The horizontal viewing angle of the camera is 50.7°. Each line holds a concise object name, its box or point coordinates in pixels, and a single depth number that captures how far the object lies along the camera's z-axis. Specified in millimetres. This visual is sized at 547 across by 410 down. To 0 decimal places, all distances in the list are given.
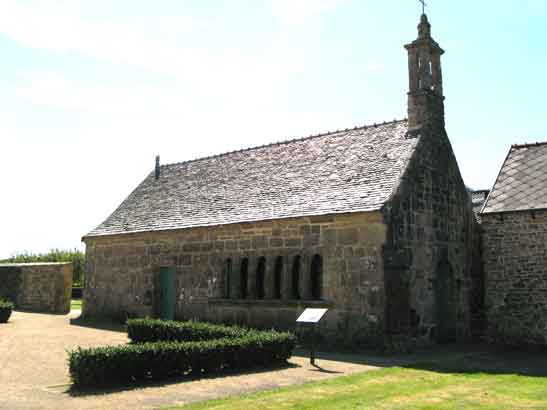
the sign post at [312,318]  12703
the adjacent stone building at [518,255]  17297
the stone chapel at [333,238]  15711
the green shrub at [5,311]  22203
